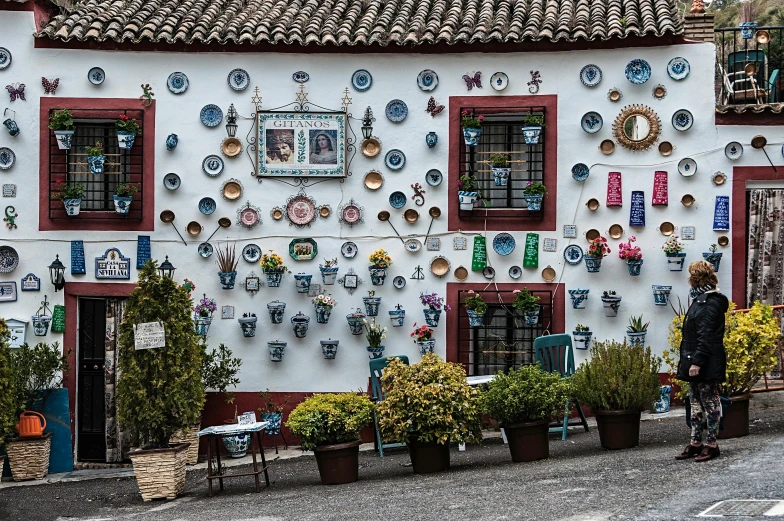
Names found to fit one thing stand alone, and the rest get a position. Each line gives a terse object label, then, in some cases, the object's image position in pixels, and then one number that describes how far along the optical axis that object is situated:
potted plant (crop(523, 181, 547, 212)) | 13.41
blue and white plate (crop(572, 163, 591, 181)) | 13.59
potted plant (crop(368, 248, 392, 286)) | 13.72
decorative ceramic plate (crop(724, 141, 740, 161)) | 13.30
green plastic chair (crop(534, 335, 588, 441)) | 13.00
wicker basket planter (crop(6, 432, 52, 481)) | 13.39
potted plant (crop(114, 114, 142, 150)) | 13.70
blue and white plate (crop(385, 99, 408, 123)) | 13.84
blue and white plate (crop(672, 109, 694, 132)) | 13.39
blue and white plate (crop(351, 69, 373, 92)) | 13.86
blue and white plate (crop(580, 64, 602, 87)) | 13.56
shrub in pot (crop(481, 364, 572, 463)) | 11.00
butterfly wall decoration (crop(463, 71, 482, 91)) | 13.72
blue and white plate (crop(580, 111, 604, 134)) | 13.57
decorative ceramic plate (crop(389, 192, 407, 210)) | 13.84
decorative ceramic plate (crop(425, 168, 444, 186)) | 13.81
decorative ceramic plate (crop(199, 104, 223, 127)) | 13.97
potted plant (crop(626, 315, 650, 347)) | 13.36
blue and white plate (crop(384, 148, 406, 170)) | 13.85
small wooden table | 11.01
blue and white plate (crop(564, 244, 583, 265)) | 13.62
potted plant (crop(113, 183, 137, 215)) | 13.76
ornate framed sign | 13.88
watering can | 13.49
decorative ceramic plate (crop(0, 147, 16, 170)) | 14.07
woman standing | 10.04
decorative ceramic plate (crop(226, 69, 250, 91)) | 13.95
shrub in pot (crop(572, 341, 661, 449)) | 11.16
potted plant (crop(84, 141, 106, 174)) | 13.73
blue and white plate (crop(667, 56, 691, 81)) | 13.36
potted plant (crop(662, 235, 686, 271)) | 13.31
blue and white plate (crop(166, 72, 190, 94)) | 13.98
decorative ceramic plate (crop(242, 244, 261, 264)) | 13.99
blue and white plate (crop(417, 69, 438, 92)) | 13.77
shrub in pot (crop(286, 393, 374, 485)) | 11.00
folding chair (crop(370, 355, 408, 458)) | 13.02
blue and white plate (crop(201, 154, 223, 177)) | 13.98
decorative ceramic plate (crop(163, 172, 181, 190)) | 14.01
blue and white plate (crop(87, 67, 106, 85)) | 13.99
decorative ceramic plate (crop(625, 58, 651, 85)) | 13.43
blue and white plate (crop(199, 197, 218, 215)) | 13.99
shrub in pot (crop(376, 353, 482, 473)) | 10.92
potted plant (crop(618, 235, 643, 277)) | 13.32
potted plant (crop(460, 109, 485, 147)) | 13.46
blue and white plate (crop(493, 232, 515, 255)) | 13.72
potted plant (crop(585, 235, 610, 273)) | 13.41
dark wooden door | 14.23
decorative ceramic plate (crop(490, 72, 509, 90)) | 13.70
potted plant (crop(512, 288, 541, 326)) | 13.45
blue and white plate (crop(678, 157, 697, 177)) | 13.39
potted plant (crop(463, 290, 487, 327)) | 13.50
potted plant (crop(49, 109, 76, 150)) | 13.78
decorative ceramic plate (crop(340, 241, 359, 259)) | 13.93
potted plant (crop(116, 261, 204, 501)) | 11.50
